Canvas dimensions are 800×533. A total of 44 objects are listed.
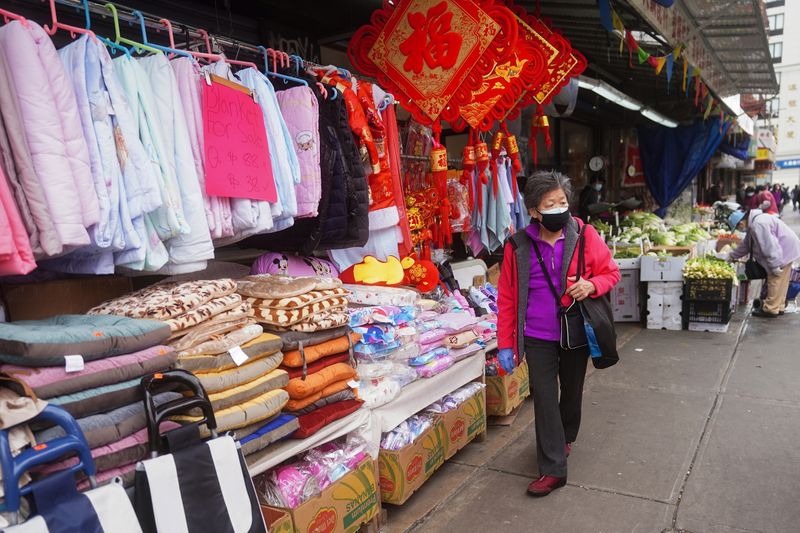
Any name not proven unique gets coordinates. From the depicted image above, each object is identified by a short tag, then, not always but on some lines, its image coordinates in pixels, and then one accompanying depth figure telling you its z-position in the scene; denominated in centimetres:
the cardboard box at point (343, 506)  252
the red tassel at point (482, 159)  505
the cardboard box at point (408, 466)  320
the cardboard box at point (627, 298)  793
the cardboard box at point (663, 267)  735
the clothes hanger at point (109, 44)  226
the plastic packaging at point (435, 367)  354
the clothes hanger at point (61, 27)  206
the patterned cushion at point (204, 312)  229
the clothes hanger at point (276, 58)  306
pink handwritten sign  252
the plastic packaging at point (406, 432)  328
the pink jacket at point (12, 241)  167
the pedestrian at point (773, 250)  763
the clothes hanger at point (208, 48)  277
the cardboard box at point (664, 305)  742
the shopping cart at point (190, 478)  177
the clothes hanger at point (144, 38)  245
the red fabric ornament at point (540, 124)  538
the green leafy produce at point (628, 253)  791
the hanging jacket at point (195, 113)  248
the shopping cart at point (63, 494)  148
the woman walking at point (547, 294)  324
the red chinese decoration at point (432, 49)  360
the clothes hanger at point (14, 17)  187
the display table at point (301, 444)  240
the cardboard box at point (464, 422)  374
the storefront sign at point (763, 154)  2701
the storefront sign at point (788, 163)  5220
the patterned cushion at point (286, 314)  271
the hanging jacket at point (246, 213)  265
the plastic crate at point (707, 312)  712
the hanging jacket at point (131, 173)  213
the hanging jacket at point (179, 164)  238
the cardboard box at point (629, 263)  775
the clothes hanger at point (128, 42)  232
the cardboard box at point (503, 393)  442
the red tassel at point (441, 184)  444
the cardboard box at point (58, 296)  251
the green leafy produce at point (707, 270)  710
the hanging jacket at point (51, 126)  183
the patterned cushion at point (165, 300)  230
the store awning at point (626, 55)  548
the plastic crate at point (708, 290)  704
